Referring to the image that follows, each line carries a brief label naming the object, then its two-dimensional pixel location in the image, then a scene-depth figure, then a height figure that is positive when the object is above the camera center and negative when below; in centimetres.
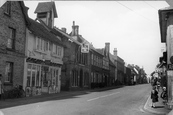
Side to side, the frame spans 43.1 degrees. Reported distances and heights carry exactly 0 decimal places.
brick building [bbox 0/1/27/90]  1761 +282
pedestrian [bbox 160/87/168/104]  1734 -159
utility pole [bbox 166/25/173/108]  1294 +156
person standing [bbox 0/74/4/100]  1657 -135
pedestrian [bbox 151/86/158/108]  1357 -129
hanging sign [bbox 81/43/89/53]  3463 +429
